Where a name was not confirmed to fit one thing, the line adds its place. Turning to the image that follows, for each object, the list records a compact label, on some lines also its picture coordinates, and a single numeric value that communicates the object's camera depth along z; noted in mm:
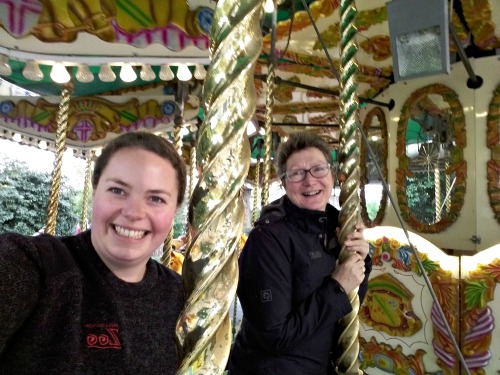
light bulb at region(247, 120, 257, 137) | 4434
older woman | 1082
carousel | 427
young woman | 691
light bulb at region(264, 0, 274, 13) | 2386
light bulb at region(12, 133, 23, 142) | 4711
